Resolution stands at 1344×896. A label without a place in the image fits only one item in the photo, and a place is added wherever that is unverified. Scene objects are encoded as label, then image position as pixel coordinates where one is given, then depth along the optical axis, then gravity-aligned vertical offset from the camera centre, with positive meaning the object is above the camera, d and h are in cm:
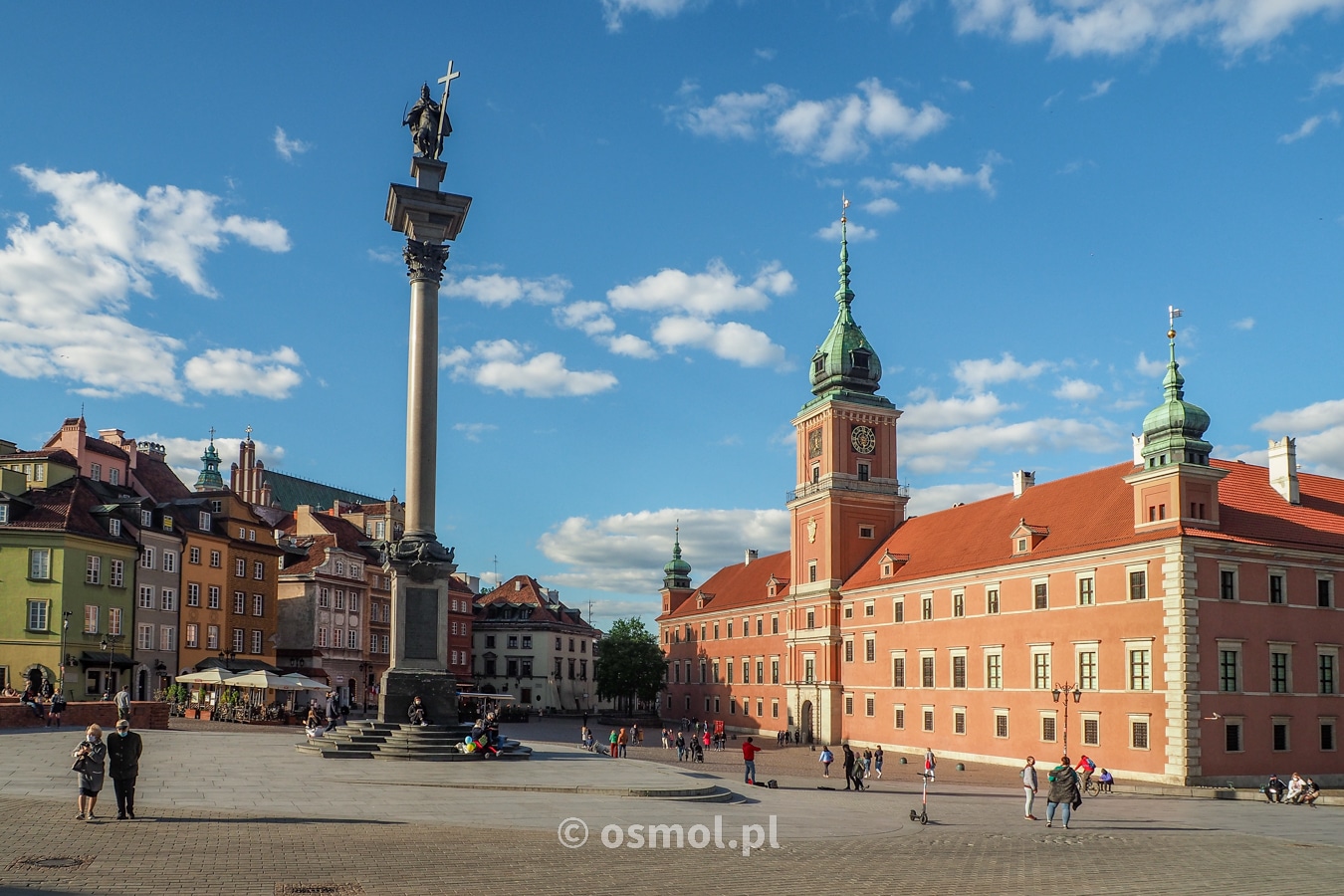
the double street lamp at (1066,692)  5312 -464
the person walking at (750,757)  3778 -546
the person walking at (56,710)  4297 -471
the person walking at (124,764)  2003 -315
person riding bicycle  4284 -664
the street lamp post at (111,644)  6226 -320
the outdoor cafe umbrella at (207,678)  5559 -448
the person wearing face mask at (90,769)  1995 -319
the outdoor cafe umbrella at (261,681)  5419 -450
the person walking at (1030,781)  3105 -510
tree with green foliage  10981 -718
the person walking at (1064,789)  2844 -490
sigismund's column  3694 +410
